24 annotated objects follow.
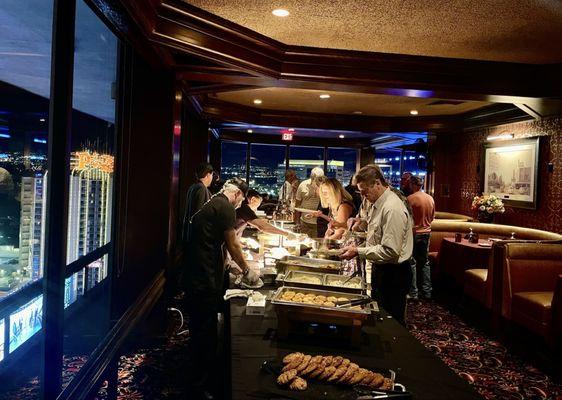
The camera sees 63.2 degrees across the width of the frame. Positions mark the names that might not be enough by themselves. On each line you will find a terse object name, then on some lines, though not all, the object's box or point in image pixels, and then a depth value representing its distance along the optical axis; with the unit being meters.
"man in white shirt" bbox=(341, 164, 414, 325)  3.13
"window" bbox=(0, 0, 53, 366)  2.74
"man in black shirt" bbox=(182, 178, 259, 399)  3.16
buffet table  1.68
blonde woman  5.10
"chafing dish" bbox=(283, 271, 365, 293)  2.51
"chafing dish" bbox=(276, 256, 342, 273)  3.18
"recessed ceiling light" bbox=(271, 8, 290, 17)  3.54
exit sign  12.70
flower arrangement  7.34
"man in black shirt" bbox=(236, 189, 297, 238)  4.60
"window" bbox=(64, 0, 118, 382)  3.87
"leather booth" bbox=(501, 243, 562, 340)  4.66
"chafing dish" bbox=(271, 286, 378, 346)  2.04
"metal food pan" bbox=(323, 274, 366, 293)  2.49
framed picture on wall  6.96
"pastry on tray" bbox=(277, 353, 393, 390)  1.63
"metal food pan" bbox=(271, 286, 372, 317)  2.04
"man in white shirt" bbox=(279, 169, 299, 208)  9.03
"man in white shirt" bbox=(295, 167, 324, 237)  7.41
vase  7.49
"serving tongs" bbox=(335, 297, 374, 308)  2.13
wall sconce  7.61
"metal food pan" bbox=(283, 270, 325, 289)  2.56
